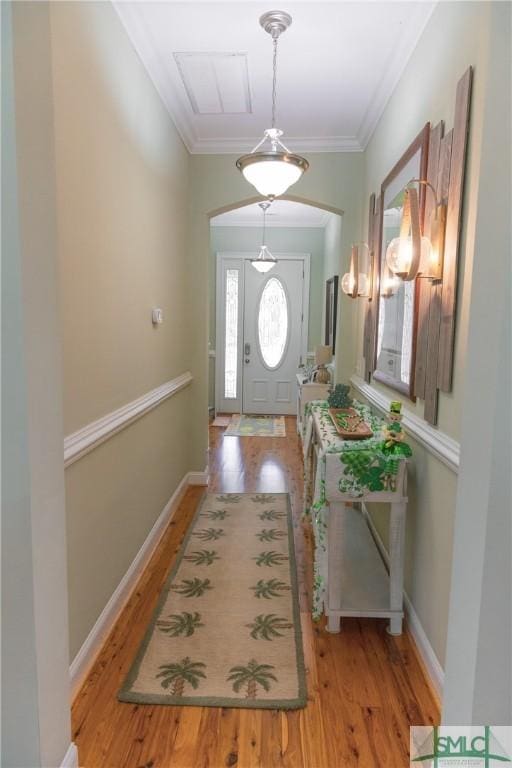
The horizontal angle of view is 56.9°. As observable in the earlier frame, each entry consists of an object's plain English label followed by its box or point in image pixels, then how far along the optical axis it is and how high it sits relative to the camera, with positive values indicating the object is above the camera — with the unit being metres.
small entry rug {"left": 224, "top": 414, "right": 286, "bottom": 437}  6.00 -1.38
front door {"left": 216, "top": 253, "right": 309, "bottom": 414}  6.92 -0.14
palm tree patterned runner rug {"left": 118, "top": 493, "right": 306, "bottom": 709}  1.78 -1.39
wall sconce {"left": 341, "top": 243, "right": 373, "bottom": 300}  3.21 +0.32
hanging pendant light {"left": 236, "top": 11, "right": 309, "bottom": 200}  2.20 +0.76
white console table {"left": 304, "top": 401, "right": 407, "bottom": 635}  2.06 -0.86
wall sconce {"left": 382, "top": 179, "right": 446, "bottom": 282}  1.84 +0.32
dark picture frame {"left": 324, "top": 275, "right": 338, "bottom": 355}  5.08 +0.19
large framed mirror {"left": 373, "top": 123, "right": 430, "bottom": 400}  2.20 +0.14
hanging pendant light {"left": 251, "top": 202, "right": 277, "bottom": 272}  6.06 +0.78
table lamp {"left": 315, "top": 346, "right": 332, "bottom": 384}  4.52 -0.36
